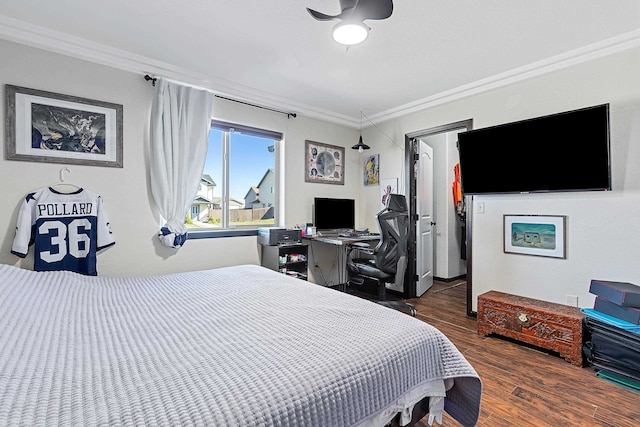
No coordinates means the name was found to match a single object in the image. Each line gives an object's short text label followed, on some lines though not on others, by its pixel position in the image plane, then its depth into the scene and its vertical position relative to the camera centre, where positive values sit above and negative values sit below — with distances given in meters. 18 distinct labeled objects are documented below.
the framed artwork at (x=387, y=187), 4.18 +0.39
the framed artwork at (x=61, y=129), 2.27 +0.72
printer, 3.39 -0.25
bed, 0.77 -0.49
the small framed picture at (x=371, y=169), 4.45 +0.69
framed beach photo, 2.72 -0.21
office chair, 3.09 -0.33
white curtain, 2.82 +0.66
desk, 3.44 -0.33
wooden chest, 2.29 -0.93
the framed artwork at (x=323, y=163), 4.05 +0.74
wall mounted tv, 2.38 +0.54
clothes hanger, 2.43 +0.26
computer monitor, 4.02 +0.00
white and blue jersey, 2.28 -0.12
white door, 4.12 -0.07
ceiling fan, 1.71 +1.21
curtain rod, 2.79 +1.31
